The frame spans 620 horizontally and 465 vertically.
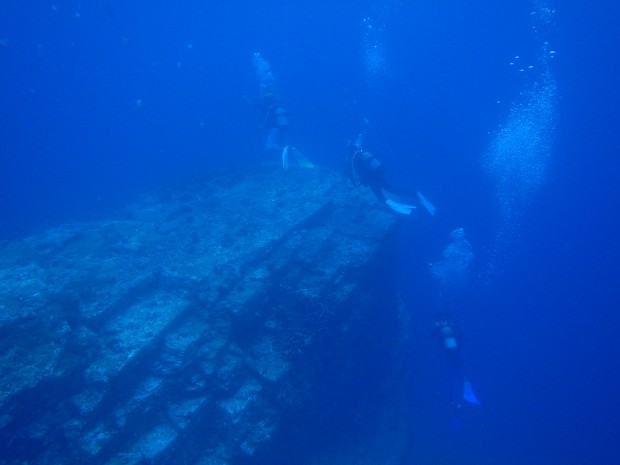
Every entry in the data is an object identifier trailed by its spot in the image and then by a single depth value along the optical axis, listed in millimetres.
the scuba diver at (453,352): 10398
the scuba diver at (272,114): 12352
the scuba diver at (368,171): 8906
